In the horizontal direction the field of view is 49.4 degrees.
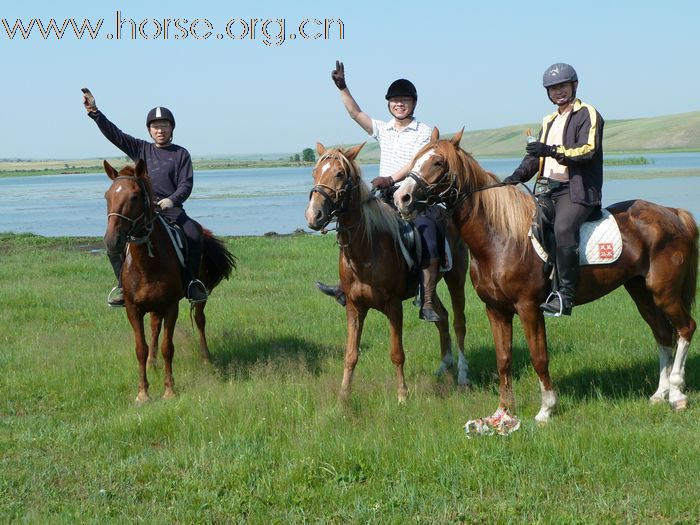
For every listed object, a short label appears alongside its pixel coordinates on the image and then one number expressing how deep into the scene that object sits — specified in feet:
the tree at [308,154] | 454.15
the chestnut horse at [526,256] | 21.34
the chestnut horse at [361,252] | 22.72
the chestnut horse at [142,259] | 24.17
